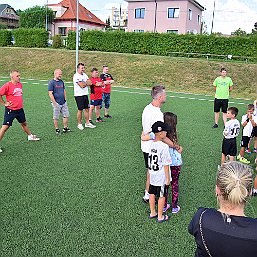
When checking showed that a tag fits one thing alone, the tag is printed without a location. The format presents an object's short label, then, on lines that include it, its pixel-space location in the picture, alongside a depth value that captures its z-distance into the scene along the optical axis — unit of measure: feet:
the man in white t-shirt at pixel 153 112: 15.01
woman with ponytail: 5.74
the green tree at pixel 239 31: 167.16
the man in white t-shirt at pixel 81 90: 30.09
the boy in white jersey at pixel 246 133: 22.22
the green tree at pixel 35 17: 188.65
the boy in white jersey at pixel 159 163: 13.34
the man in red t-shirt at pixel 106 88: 34.88
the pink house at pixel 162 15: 139.85
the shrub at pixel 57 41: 114.93
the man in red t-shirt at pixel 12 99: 23.63
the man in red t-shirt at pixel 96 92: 32.91
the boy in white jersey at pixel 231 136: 20.06
